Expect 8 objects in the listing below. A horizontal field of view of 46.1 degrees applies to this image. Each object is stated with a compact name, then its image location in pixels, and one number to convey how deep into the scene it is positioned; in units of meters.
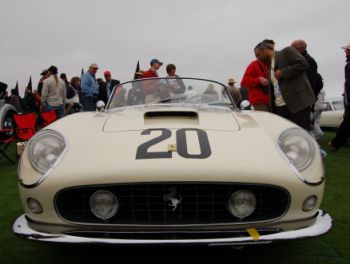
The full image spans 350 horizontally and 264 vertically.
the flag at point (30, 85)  16.12
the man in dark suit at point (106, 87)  9.94
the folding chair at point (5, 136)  5.70
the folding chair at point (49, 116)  7.86
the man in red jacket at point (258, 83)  5.09
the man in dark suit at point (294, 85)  4.55
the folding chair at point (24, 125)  7.31
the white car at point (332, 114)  11.53
